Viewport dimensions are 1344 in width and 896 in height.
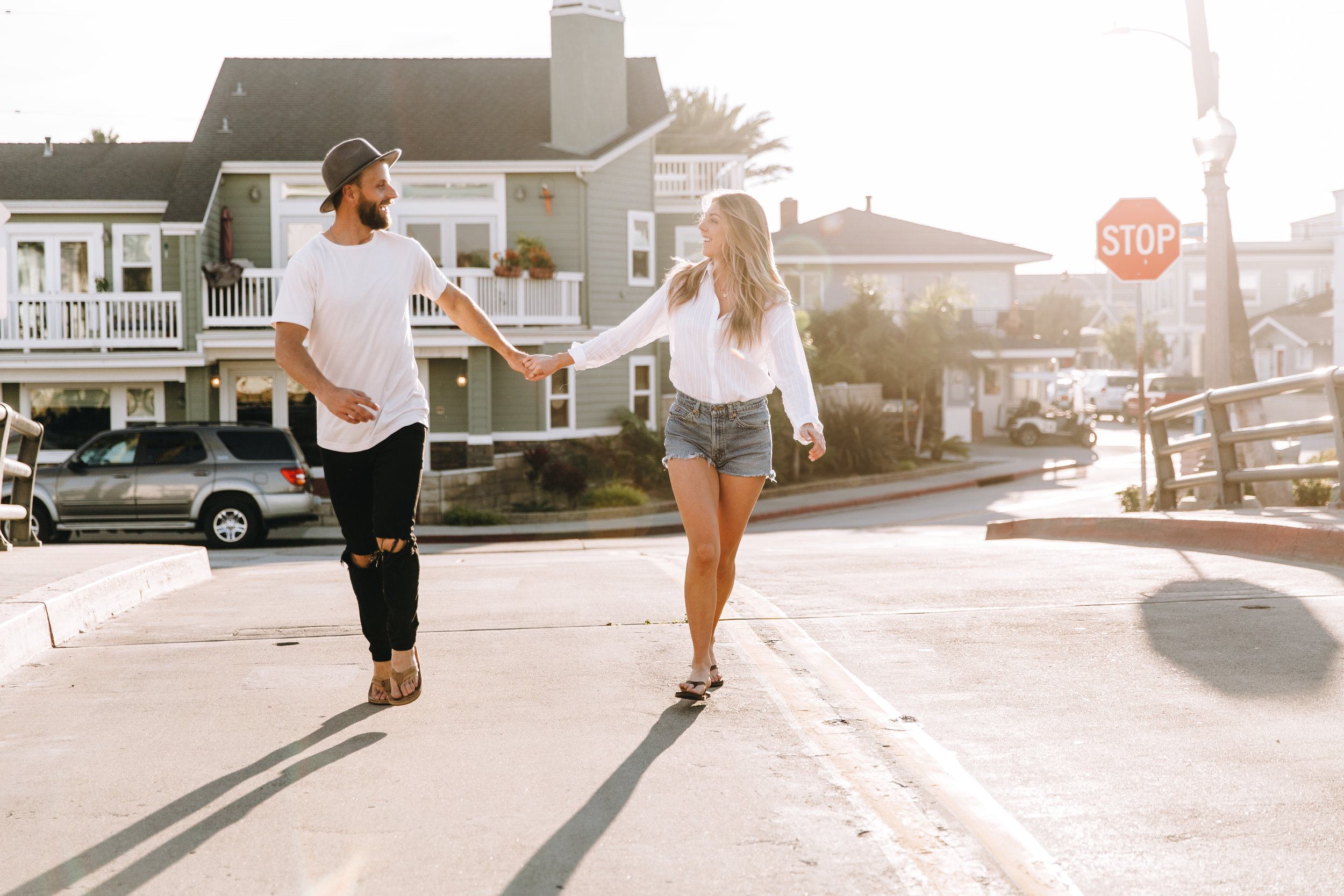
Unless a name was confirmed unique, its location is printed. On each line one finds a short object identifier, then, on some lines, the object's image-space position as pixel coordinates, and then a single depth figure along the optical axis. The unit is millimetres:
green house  26359
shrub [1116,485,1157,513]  17969
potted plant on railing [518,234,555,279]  26719
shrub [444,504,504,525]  23266
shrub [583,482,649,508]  24953
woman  4965
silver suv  18562
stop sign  16125
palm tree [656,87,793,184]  49219
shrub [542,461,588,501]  25125
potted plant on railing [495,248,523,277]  26594
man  4766
